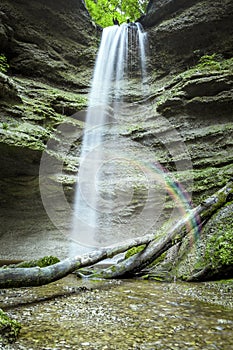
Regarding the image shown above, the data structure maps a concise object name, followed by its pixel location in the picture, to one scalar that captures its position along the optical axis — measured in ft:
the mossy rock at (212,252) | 15.05
